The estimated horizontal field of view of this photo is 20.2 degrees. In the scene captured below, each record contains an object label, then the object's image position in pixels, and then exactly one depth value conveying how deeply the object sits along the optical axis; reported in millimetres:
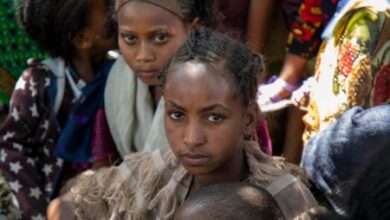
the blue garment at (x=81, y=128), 4754
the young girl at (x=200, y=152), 3227
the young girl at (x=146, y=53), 4075
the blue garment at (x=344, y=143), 3172
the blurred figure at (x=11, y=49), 5410
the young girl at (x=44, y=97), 4911
